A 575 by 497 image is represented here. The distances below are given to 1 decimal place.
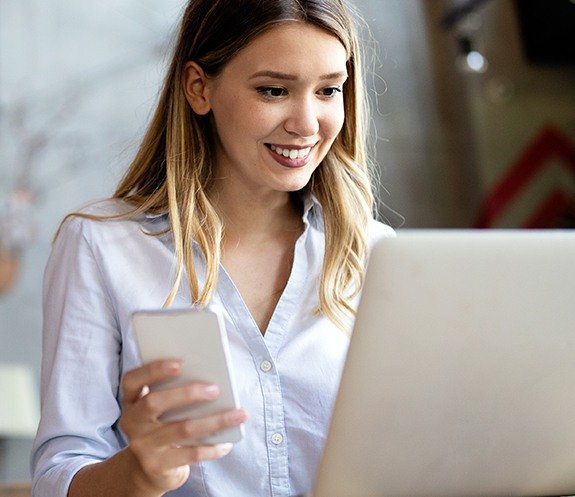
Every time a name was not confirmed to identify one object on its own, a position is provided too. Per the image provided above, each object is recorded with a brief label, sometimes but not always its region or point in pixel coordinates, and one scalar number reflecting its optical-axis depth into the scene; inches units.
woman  64.1
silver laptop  50.5
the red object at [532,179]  203.8
